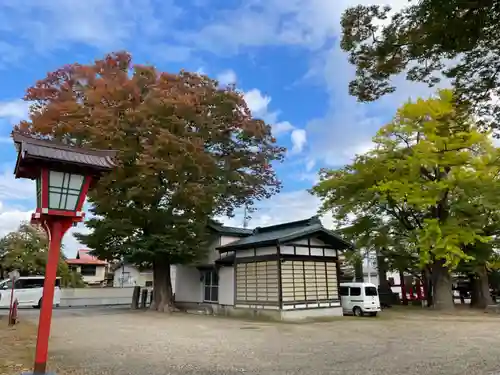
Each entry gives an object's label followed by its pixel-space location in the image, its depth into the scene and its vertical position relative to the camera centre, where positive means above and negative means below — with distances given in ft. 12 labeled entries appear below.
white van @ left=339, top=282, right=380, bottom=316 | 58.80 -3.45
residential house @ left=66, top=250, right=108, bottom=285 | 133.80 +3.90
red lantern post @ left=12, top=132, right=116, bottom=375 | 17.60 +4.60
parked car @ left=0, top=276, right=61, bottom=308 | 73.51 -2.21
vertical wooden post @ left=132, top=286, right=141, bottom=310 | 72.05 -3.63
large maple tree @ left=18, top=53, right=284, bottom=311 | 54.80 +19.61
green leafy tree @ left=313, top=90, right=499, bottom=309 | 59.00 +16.03
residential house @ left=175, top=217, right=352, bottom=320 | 53.93 +0.86
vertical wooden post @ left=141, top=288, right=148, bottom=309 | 74.54 -3.38
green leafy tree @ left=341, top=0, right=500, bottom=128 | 17.25 +11.53
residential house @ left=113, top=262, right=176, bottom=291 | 135.53 +0.52
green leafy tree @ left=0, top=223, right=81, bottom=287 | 94.99 +6.78
